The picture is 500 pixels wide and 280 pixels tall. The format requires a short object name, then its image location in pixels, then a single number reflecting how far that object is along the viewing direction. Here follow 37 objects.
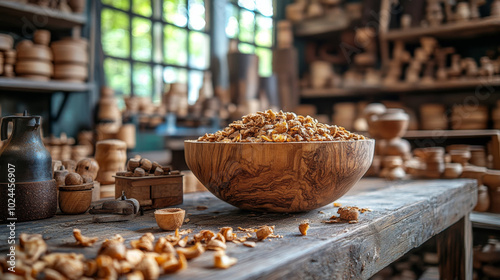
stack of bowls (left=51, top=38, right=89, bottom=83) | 2.46
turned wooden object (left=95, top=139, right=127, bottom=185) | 1.34
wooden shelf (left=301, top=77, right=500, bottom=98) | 3.00
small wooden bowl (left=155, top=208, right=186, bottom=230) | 0.82
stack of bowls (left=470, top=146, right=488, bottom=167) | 2.47
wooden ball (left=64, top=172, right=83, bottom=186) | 0.97
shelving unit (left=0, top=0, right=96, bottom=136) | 2.32
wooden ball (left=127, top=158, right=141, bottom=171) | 1.10
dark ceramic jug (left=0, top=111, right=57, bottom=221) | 0.86
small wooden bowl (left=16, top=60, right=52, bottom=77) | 2.33
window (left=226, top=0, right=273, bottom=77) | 4.22
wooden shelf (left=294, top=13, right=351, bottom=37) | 3.90
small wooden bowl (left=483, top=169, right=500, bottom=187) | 1.94
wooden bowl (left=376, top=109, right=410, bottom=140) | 2.02
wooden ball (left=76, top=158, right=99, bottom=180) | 1.15
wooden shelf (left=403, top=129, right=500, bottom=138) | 2.89
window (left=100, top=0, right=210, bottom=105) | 3.28
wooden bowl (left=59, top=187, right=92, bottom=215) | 0.98
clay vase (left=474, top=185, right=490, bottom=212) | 1.98
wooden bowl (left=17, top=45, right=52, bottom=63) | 2.33
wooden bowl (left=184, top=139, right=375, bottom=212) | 0.88
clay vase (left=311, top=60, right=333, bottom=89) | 3.96
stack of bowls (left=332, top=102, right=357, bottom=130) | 3.63
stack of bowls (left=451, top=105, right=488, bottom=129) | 3.01
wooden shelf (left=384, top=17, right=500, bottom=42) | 2.92
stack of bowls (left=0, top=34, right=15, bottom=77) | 2.26
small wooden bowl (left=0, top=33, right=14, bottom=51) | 2.24
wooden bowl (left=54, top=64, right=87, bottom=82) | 2.49
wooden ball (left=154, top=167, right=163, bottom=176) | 1.10
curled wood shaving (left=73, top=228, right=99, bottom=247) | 0.71
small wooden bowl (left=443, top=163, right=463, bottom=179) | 1.79
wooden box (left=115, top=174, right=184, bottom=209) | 1.05
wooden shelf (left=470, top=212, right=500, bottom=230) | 1.87
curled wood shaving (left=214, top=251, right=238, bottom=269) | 0.60
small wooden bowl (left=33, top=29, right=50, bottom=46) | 2.43
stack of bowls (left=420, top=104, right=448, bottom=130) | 3.18
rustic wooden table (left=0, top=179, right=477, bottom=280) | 0.64
